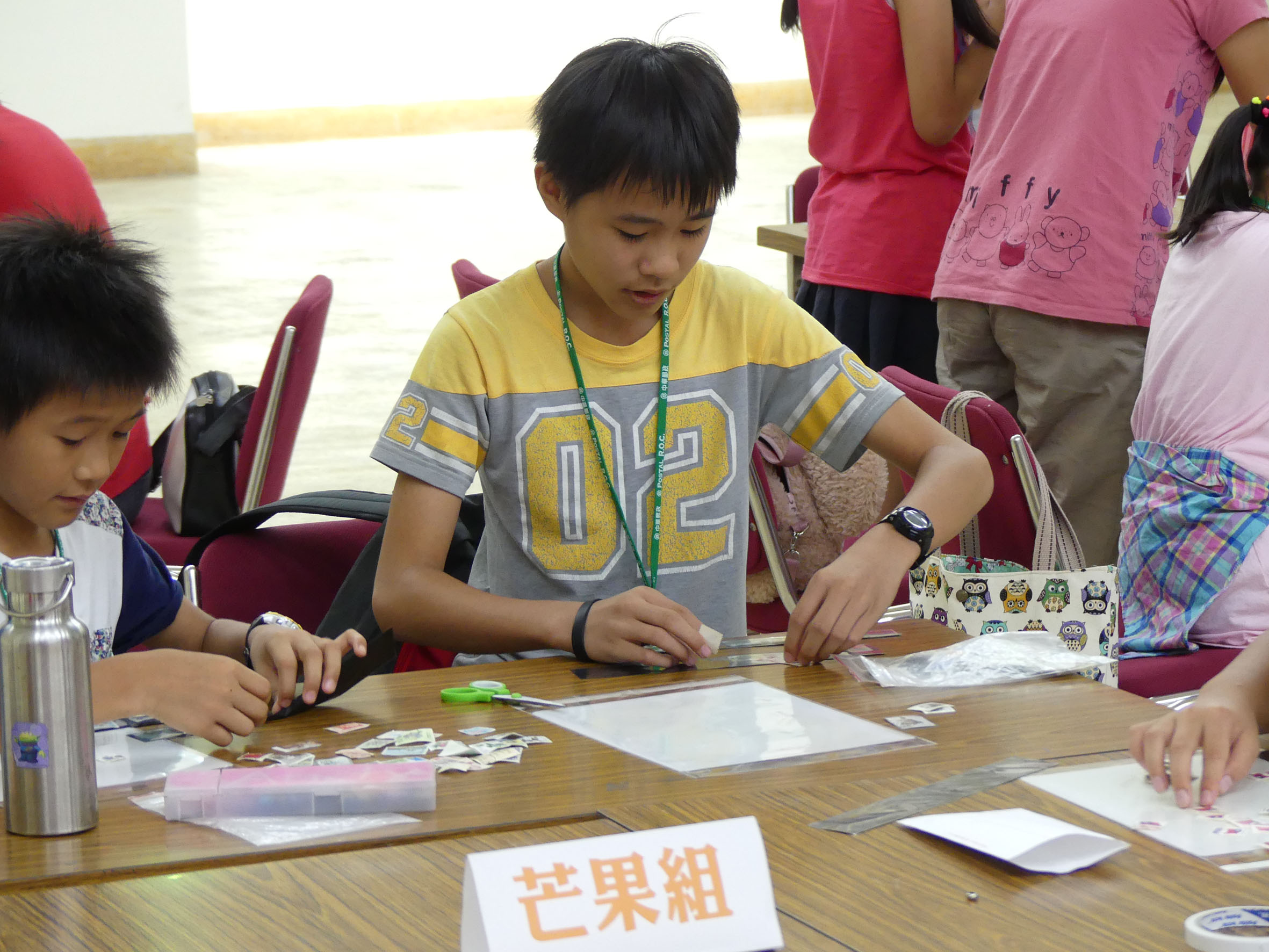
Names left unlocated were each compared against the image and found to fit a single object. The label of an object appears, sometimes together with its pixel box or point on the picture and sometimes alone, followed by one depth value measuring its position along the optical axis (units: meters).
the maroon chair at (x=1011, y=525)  3.17
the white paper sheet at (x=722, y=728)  2.44
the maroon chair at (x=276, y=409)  3.99
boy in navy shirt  2.48
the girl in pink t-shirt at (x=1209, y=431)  3.28
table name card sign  2.00
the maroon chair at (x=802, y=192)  6.59
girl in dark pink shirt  4.28
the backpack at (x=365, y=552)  3.11
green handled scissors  2.60
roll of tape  2.06
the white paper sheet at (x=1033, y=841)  2.18
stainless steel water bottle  2.22
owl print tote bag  2.92
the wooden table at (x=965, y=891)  2.10
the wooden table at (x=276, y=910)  2.10
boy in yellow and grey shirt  2.83
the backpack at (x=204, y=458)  4.09
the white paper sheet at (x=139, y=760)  2.41
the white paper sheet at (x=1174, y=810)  2.23
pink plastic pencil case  2.30
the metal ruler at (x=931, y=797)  2.27
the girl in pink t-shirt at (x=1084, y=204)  3.77
